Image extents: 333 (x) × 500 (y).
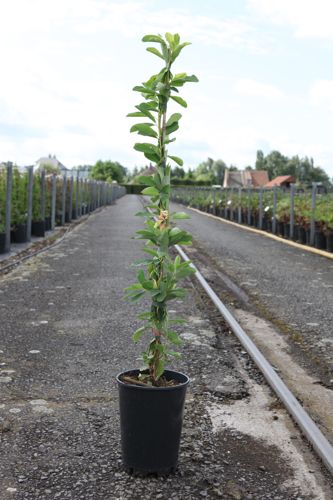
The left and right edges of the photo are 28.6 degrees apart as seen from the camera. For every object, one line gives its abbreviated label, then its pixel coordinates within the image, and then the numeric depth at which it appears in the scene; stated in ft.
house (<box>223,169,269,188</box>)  439.35
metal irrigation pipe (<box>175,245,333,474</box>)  10.81
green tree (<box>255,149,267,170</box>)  488.23
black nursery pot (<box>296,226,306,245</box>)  54.44
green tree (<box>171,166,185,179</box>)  403.95
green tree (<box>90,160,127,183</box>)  465.47
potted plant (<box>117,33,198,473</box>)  9.95
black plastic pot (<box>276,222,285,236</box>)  63.31
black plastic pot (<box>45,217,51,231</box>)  62.01
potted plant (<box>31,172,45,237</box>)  55.47
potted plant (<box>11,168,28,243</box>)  48.06
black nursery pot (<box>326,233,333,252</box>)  46.32
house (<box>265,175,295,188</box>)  363.87
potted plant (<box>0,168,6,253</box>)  40.88
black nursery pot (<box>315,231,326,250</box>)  48.97
